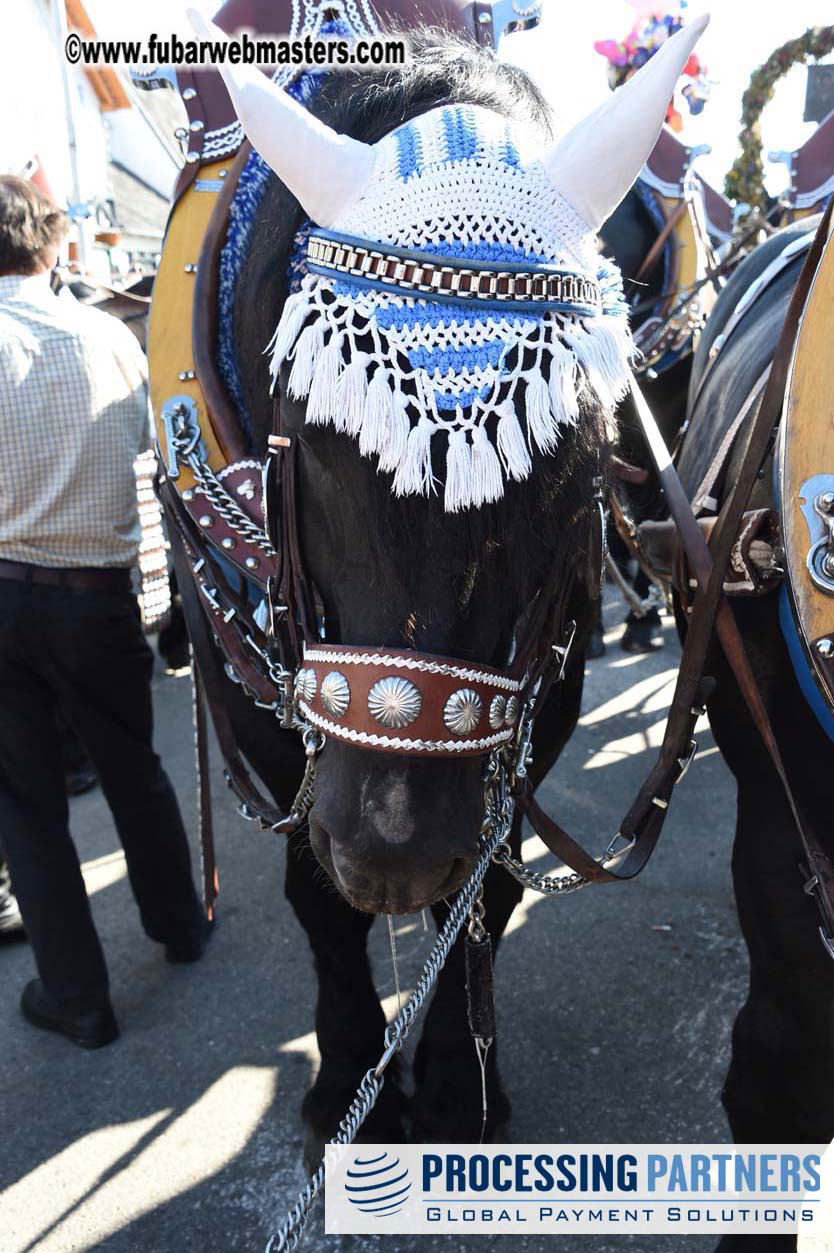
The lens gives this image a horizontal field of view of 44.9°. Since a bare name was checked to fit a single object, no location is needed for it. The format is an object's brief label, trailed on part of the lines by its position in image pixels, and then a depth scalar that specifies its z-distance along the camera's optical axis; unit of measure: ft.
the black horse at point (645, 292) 13.62
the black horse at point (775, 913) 5.04
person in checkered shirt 8.15
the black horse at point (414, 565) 4.38
